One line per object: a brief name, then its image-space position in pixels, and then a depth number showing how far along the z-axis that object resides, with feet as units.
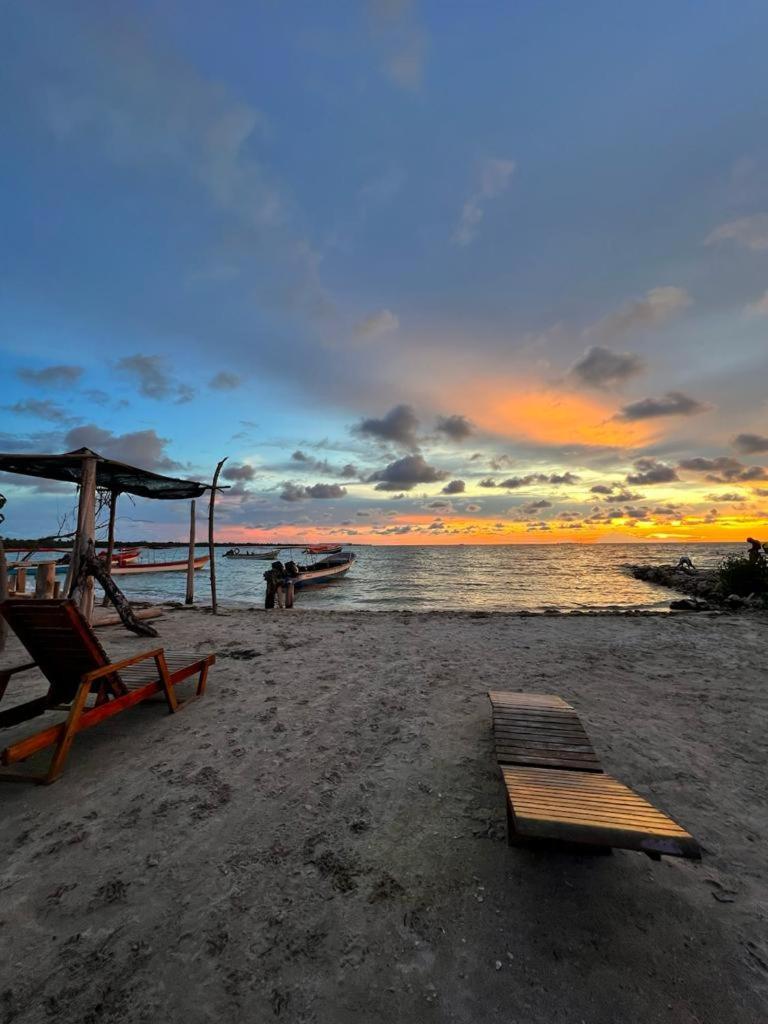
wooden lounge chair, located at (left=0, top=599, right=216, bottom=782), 12.33
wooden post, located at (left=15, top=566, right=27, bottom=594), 49.92
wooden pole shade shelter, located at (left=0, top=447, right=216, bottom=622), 26.86
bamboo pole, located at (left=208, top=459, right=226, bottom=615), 43.49
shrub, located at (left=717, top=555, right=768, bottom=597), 51.57
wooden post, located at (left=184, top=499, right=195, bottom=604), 53.16
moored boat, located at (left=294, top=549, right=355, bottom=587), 87.76
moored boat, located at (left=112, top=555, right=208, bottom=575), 121.97
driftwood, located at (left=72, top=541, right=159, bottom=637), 26.89
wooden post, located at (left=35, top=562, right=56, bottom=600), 40.70
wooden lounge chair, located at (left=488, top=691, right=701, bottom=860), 7.03
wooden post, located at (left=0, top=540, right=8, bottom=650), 21.72
